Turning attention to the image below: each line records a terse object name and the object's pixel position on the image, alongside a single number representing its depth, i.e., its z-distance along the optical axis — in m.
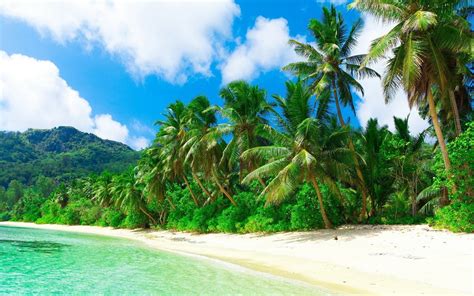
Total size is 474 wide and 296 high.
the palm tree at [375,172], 20.19
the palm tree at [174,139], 29.95
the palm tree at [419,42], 14.11
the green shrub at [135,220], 37.28
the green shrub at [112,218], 41.66
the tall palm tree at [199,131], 25.85
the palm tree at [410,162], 20.41
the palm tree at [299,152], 16.81
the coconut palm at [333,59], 20.50
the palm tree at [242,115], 22.52
